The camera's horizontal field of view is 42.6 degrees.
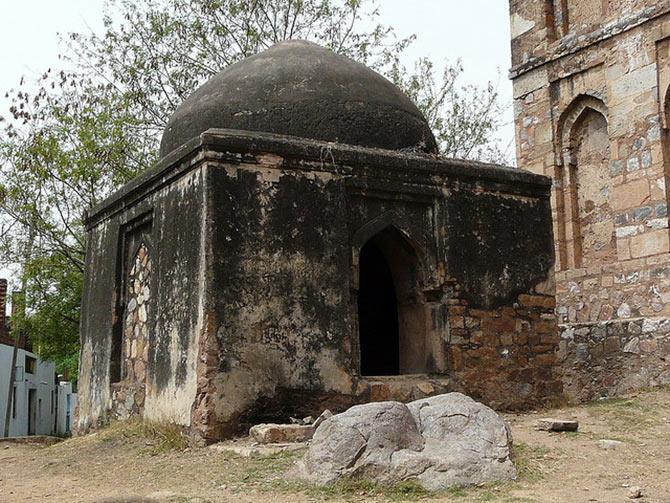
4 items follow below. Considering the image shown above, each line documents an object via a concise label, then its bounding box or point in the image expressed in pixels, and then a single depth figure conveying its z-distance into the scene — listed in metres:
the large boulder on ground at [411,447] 4.78
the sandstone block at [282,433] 5.91
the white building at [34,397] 21.95
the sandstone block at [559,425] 6.23
